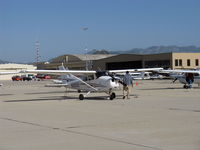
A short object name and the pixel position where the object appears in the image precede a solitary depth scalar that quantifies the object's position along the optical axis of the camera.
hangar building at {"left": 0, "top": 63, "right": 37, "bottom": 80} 141.62
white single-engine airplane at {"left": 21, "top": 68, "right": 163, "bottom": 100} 25.38
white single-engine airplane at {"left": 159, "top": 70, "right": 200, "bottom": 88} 39.90
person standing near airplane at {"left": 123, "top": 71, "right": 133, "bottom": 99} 26.28
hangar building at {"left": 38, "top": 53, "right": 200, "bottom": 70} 95.94
